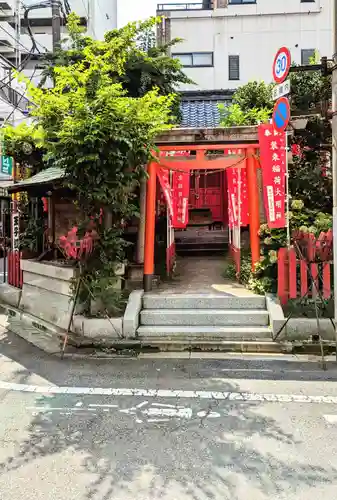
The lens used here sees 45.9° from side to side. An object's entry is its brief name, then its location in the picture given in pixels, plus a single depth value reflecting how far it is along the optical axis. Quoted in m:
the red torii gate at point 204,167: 9.80
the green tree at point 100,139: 7.74
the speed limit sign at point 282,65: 9.03
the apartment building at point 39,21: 27.91
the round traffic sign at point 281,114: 8.60
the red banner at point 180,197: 11.44
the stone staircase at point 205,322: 8.11
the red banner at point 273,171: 9.17
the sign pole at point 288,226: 8.99
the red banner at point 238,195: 10.71
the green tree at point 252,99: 14.89
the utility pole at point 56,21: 13.61
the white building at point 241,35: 23.12
